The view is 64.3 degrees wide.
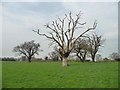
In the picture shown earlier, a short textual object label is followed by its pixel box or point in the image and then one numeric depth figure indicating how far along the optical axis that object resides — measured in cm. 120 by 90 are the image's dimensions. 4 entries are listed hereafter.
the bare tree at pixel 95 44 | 2669
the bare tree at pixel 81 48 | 2576
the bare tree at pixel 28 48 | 3564
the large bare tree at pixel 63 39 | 1580
